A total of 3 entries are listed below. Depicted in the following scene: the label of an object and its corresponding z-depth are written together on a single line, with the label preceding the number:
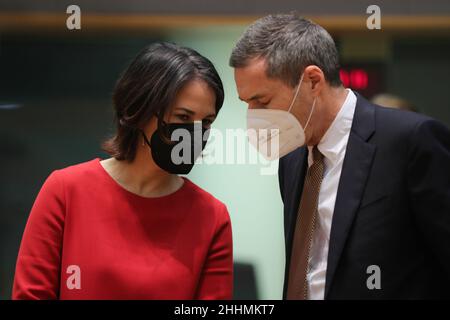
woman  4.27
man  4.25
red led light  4.73
